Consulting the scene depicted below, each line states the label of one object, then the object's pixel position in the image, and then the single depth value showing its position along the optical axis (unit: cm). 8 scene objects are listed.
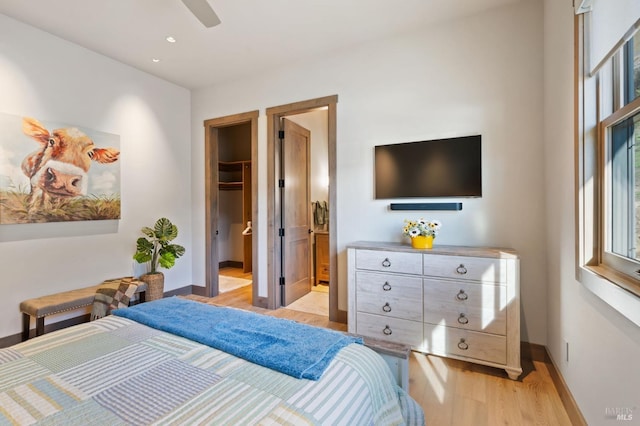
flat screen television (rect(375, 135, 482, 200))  257
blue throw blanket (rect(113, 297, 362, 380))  117
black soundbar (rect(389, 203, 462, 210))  262
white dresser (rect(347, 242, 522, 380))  212
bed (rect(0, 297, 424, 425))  89
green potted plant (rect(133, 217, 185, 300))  341
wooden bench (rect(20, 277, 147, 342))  254
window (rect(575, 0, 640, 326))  123
